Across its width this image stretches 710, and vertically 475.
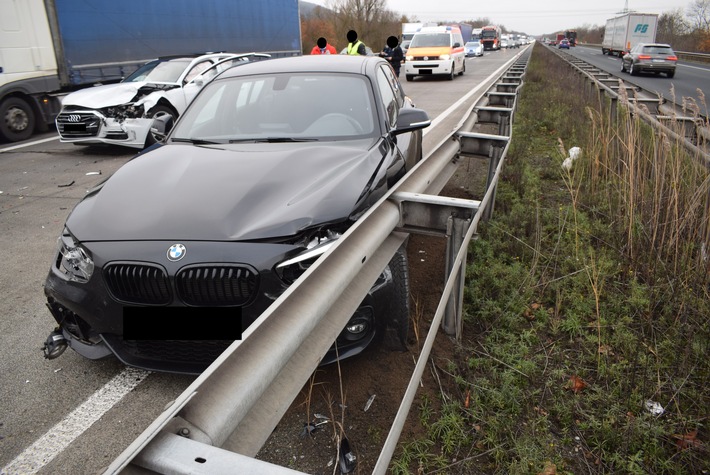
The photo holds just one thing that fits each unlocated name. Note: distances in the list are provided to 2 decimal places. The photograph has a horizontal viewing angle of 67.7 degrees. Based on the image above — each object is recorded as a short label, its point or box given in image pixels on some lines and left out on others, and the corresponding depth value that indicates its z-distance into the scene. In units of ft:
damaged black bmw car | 8.89
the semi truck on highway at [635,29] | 162.71
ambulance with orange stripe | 79.77
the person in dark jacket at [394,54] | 55.02
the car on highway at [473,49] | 189.05
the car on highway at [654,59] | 97.19
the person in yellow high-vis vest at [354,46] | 41.70
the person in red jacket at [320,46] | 43.18
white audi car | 30.99
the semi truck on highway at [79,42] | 36.76
